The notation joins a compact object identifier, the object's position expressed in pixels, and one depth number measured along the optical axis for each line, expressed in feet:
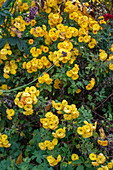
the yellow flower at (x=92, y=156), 4.56
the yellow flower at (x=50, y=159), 4.76
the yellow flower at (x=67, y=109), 4.56
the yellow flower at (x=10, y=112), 5.49
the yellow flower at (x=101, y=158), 4.47
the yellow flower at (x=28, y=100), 4.70
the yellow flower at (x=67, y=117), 4.68
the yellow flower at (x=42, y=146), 4.97
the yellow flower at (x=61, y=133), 4.74
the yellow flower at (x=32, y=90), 4.90
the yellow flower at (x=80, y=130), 4.52
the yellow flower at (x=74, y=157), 4.99
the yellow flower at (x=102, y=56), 6.02
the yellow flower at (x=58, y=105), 4.80
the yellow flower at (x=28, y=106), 4.80
